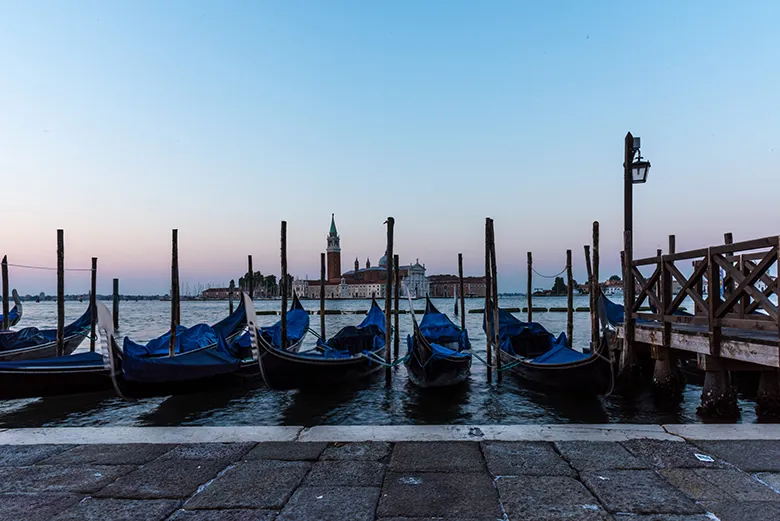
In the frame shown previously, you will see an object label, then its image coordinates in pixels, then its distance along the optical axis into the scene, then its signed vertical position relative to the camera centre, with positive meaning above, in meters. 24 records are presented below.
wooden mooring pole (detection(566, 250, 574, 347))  12.07 -0.70
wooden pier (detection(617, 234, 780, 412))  4.83 -0.60
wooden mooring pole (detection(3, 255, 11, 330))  14.36 -0.89
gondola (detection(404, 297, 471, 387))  8.23 -1.51
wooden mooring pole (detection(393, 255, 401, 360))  9.71 -1.43
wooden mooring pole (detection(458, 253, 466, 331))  14.62 -0.60
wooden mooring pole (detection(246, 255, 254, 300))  13.22 -0.05
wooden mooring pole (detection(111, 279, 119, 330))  18.45 -1.11
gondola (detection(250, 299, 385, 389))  7.46 -1.47
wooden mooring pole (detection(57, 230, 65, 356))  10.22 -0.19
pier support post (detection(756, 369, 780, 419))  5.43 -1.35
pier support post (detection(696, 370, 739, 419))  5.59 -1.39
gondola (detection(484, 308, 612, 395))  7.14 -1.46
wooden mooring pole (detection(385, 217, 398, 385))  8.87 -0.36
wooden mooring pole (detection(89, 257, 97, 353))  13.20 -1.03
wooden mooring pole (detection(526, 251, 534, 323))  15.66 -0.11
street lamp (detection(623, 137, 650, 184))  6.52 +1.30
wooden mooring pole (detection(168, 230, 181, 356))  10.07 -0.06
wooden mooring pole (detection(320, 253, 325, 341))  14.05 -0.87
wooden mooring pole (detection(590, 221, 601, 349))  9.09 -0.56
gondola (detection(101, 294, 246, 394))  6.56 -1.33
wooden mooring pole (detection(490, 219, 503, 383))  9.51 -0.34
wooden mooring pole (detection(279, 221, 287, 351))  9.90 -0.21
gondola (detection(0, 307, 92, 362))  11.53 -1.63
